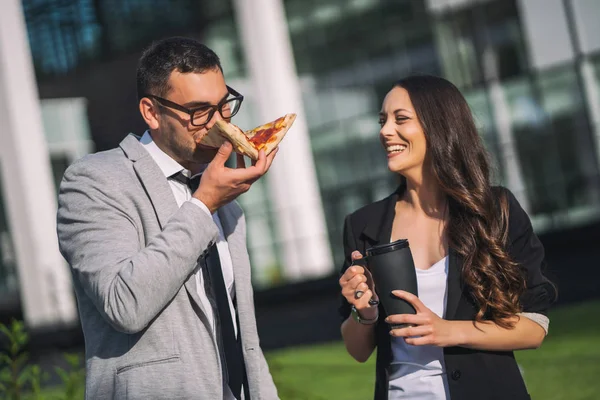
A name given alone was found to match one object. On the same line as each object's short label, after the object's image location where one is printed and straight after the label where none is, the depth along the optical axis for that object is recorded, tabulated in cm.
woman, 317
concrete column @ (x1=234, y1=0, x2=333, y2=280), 2277
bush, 504
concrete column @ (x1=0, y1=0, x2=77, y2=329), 2478
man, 251
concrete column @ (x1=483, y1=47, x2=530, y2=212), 1819
